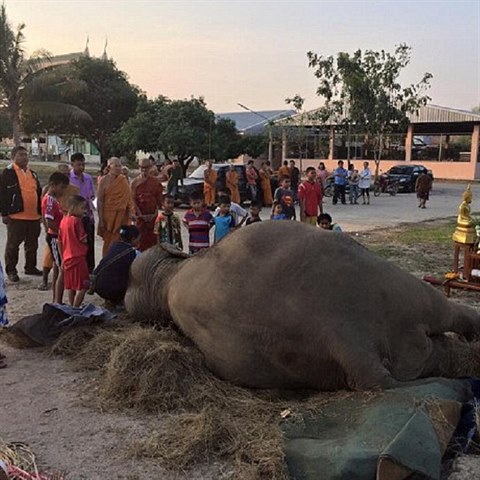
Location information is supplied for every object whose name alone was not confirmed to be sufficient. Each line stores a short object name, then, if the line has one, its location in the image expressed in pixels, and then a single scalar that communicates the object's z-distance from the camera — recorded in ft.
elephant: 13.50
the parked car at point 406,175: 97.96
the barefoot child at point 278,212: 29.40
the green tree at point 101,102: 110.32
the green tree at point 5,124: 95.32
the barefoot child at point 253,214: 27.48
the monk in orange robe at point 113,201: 26.66
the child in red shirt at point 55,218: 22.63
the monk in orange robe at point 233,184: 57.41
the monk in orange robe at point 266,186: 65.16
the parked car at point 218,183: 60.90
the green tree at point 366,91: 100.83
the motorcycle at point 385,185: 95.30
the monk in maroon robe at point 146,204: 27.94
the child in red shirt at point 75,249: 21.08
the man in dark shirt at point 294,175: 68.59
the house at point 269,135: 126.26
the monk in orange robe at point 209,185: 57.16
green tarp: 10.34
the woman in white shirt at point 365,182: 76.38
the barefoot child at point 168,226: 26.07
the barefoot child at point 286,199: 31.68
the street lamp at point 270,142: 120.72
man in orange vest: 27.30
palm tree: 85.15
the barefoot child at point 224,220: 25.76
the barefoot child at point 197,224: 24.95
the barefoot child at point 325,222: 25.94
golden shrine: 24.76
